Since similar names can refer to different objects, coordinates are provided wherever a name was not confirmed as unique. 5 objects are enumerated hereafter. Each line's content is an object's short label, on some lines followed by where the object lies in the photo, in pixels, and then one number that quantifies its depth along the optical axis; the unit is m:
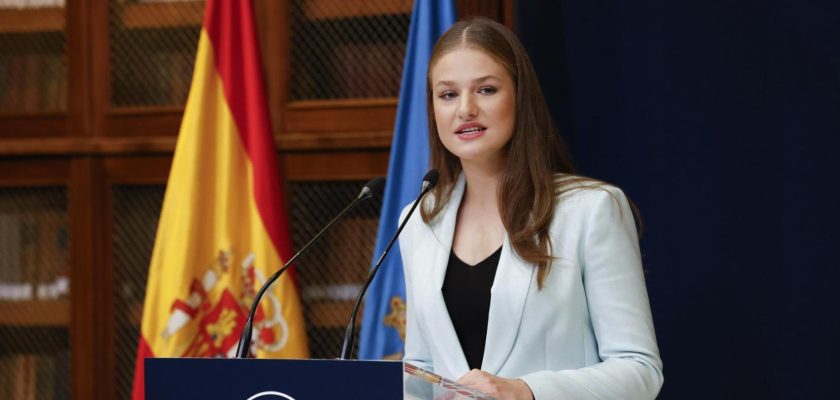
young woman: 3.44
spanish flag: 5.61
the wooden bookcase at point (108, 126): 6.18
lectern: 2.45
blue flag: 5.40
